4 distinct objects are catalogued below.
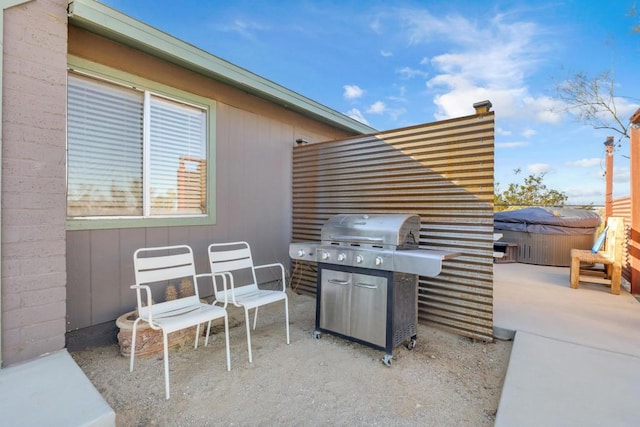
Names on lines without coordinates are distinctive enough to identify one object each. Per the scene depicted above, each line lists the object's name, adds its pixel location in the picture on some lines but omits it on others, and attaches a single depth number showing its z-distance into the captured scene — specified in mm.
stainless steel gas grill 2559
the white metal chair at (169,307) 2163
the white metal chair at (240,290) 2697
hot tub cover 6355
